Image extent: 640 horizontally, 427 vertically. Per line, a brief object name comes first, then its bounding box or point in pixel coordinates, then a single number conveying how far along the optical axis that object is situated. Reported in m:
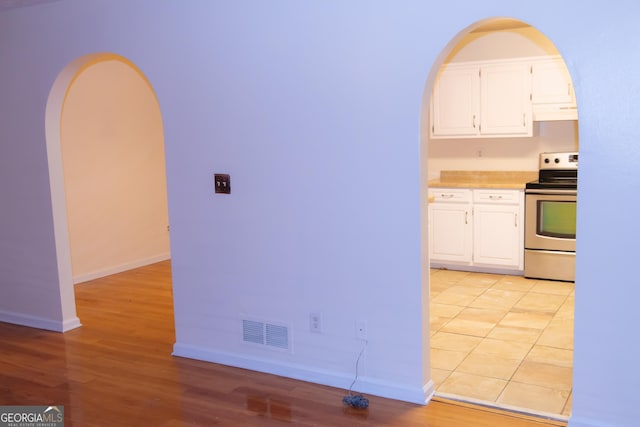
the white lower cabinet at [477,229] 5.97
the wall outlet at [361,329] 3.44
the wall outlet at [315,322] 3.58
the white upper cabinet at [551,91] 5.75
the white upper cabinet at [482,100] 5.99
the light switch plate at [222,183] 3.80
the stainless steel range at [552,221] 5.70
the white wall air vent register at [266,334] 3.73
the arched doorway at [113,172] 6.19
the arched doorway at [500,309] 3.45
